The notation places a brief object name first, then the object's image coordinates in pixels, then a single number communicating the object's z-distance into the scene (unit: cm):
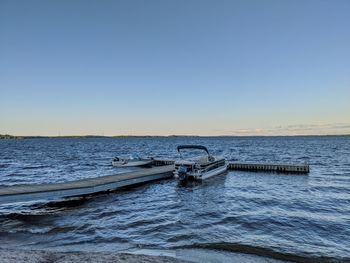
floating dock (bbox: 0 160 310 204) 1700
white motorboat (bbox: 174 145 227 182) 2747
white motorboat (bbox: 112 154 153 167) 4344
